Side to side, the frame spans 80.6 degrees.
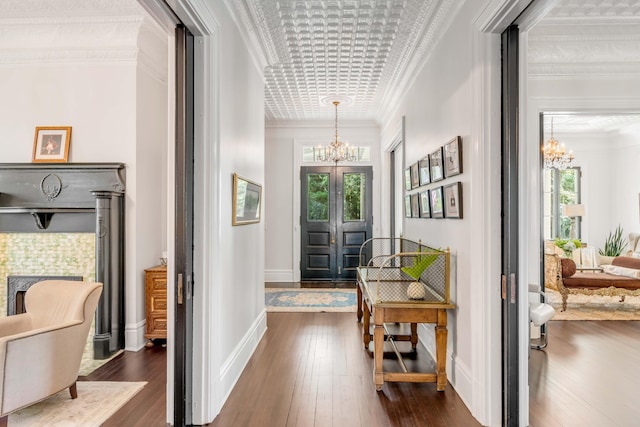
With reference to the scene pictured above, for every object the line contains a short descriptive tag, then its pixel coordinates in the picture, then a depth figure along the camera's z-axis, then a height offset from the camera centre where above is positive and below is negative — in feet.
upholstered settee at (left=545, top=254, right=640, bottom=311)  17.28 -3.09
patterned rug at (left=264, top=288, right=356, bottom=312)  17.42 -4.21
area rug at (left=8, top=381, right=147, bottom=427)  7.84 -4.26
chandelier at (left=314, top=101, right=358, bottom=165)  20.07 +3.58
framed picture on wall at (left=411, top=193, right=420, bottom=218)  13.45 +0.38
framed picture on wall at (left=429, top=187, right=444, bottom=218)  10.52 +0.38
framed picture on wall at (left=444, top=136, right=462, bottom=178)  9.00 +1.48
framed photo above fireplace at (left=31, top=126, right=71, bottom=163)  12.30 +2.37
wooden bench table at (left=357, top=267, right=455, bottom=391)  9.21 -2.61
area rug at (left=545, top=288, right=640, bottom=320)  16.24 -4.31
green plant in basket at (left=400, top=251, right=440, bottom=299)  9.50 -1.47
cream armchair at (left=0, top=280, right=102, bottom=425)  7.45 -2.68
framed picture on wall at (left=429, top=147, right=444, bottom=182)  10.54 +1.49
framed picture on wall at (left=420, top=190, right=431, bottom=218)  11.94 +0.34
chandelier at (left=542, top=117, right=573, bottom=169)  20.53 +3.53
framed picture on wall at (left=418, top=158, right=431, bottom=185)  12.08 +1.50
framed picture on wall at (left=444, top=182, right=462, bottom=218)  9.06 +0.40
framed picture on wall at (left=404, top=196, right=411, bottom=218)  15.07 +0.40
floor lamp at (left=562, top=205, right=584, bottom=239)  26.04 +0.34
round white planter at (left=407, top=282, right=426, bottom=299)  9.48 -1.90
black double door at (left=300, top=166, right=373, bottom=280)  24.23 -0.25
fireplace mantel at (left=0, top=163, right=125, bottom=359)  11.84 +0.46
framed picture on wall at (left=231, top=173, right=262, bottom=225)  9.82 +0.45
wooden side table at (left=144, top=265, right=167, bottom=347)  12.27 -2.81
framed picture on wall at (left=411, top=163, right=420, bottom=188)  13.46 +1.44
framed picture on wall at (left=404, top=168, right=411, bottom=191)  14.98 +1.51
